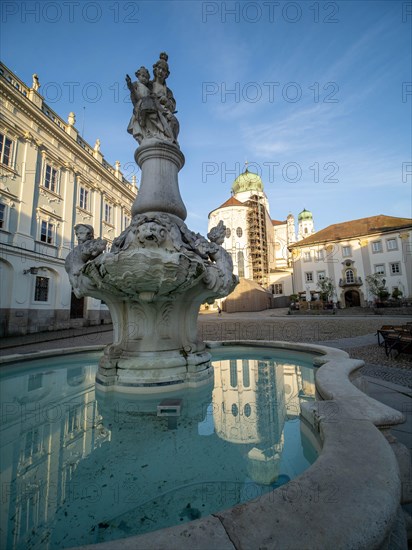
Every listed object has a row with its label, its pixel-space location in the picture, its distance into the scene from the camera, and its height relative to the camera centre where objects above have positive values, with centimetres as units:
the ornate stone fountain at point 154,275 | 339 +50
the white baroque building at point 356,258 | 3431 +702
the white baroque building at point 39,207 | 1480 +716
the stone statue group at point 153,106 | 471 +370
